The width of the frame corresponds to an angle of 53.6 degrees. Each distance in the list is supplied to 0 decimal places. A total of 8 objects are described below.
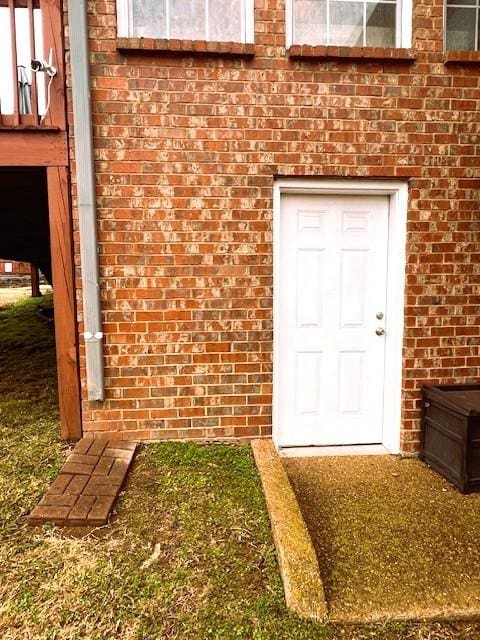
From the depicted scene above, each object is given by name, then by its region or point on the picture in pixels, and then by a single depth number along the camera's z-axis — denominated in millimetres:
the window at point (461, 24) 3582
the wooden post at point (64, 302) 3412
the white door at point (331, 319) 3684
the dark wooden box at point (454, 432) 3145
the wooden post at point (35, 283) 11805
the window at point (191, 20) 3379
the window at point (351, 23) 3488
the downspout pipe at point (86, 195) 3166
